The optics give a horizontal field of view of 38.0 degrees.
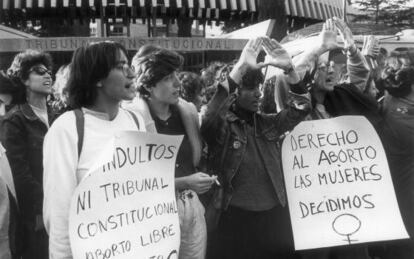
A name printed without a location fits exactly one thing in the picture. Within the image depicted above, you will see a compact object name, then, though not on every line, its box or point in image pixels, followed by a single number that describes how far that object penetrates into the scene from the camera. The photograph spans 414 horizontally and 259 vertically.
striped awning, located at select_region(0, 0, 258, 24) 17.58
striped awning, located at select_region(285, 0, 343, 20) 19.97
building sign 8.75
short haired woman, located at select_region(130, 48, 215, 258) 3.54
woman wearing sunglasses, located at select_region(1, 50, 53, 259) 3.92
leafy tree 33.81
